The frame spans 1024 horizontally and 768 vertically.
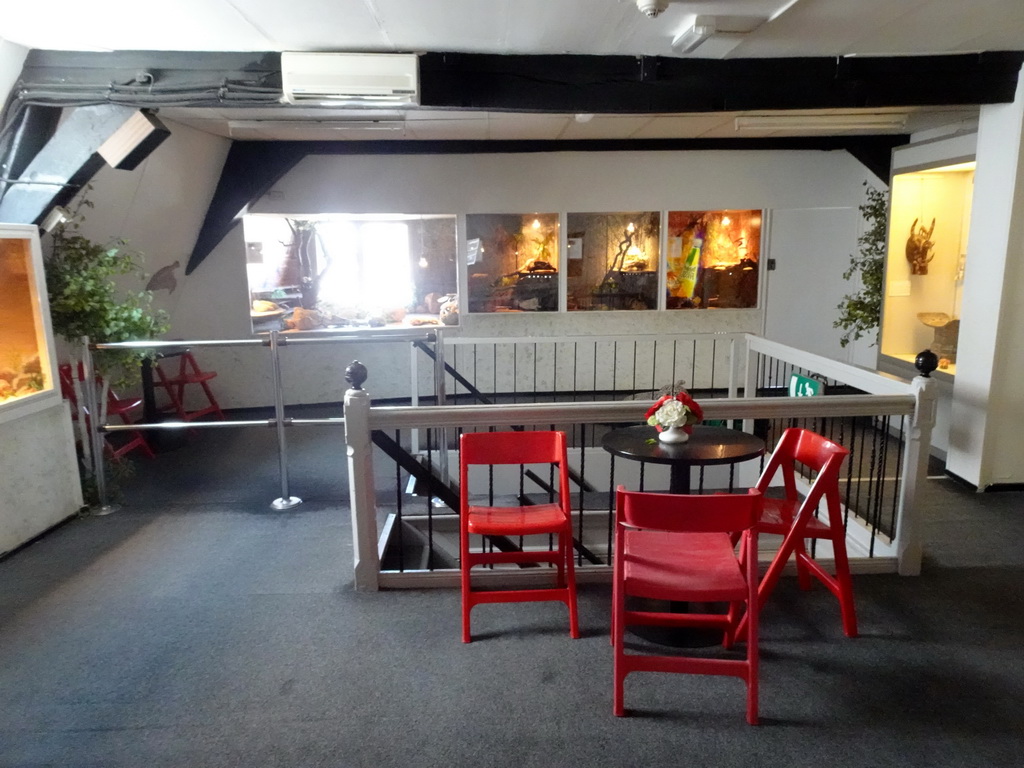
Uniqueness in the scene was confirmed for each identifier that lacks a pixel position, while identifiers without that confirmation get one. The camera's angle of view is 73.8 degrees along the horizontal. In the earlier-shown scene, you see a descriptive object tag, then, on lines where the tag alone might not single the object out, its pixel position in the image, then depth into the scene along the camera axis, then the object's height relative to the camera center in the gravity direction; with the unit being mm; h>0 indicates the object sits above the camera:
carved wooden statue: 5824 +132
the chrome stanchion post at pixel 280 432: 4238 -1016
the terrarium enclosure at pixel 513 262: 7184 +57
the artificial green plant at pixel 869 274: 6449 -93
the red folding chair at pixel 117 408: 4680 -1009
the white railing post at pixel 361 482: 3049 -958
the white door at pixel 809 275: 7309 -103
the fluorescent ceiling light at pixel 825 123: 5461 +1153
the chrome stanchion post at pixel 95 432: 4188 -1003
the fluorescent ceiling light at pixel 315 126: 5535 +1177
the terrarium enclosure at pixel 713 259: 7293 +71
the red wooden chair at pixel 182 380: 5938 -977
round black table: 2756 -757
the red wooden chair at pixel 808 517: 2609 -1031
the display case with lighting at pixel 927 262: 5500 +23
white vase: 2920 -718
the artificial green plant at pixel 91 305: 4082 -209
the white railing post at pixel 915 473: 3125 -957
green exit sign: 4195 -757
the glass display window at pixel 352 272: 7219 -33
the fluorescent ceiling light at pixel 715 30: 3305 +1163
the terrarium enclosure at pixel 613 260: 7230 +68
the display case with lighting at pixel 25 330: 3764 -329
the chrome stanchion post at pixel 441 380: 4492 -747
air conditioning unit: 3648 +1026
